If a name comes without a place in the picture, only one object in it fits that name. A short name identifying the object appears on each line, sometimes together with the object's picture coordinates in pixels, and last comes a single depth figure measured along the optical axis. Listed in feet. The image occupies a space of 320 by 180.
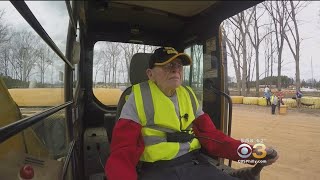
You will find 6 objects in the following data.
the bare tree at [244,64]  22.24
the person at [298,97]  36.32
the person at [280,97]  34.36
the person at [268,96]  37.28
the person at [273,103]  32.33
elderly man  4.60
